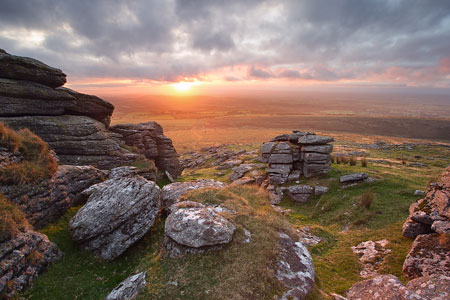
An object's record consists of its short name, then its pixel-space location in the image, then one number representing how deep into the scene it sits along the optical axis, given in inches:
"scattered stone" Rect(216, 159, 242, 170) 1759.6
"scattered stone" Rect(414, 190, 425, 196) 879.1
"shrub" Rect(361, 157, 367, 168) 1376.7
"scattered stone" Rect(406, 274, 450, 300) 364.2
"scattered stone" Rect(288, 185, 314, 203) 1056.8
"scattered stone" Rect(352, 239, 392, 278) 542.9
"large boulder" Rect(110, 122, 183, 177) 1262.3
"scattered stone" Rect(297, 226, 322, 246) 706.8
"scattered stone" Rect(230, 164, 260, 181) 1402.9
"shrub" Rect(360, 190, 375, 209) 857.5
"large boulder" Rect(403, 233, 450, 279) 458.9
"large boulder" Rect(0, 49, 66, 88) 833.7
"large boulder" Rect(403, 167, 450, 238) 555.2
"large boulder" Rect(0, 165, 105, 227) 526.0
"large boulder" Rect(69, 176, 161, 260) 510.9
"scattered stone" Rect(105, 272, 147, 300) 386.3
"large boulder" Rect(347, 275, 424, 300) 373.7
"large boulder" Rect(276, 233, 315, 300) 399.1
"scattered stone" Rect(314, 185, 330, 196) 1055.6
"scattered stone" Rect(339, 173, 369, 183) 1066.7
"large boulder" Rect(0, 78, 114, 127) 825.5
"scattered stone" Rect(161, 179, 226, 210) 724.0
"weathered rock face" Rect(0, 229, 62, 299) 377.7
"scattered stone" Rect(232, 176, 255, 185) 1233.0
